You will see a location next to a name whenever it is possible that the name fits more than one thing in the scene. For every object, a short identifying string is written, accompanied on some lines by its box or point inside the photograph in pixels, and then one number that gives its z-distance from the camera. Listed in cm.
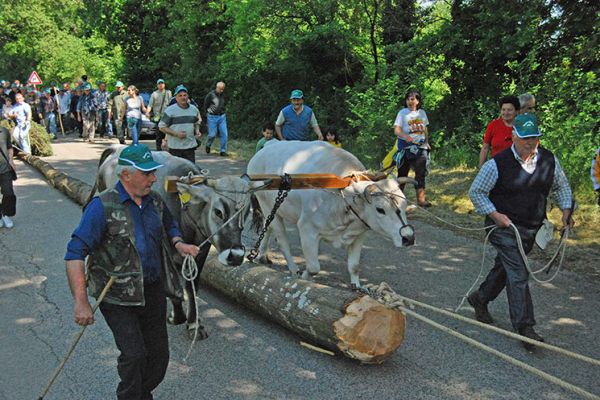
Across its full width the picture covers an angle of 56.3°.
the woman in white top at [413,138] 949
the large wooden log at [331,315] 455
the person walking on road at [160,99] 1580
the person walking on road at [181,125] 912
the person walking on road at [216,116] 1688
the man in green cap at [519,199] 503
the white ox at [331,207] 573
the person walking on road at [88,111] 2114
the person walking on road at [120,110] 1850
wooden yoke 480
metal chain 541
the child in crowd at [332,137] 1062
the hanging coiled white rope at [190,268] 426
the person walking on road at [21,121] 1458
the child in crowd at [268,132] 1198
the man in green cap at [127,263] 338
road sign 2929
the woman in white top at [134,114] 1650
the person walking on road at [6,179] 919
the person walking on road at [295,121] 906
